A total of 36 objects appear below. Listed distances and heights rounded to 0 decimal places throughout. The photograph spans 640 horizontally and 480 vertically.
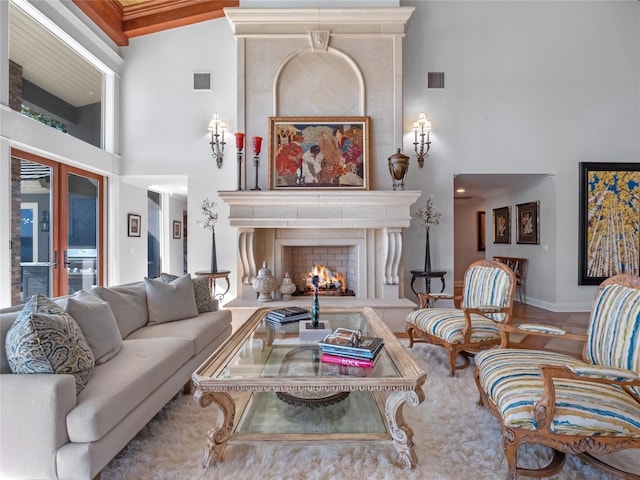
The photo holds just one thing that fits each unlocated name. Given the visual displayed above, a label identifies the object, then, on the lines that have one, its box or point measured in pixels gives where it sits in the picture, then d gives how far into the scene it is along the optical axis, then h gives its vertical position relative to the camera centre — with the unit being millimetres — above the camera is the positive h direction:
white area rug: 1659 -1149
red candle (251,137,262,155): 4207 +1181
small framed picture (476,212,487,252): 8531 +304
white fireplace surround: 4180 +112
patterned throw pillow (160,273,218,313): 3252 -528
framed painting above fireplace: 4457 +1172
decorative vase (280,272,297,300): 4379 -639
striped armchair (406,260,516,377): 2773 -692
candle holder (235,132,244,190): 4199 +1177
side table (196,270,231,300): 4547 -515
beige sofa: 1419 -779
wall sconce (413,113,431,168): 4812 +1484
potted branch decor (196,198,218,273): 4738 +278
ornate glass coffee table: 1623 -799
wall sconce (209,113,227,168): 4842 +1455
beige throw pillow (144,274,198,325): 2900 -542
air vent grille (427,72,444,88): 4930 +2292
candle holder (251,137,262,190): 4215 +1093
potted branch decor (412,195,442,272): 4754 +302
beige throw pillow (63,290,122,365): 1914 -506
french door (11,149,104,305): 3537 +132
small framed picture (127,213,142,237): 5262 +225
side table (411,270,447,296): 4617 -514
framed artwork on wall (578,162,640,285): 4945 +292
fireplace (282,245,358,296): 4840 -400
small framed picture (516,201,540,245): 5459 +259
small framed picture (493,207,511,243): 6387 +263
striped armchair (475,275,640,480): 1458 -724
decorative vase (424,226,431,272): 4730 -276
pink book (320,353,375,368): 1801 -663
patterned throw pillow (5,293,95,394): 1521 -491
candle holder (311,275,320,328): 2363 -527
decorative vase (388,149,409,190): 4172 +894
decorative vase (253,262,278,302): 4266 -560
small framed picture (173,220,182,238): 7352 +209
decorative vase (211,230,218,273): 4664 -283
